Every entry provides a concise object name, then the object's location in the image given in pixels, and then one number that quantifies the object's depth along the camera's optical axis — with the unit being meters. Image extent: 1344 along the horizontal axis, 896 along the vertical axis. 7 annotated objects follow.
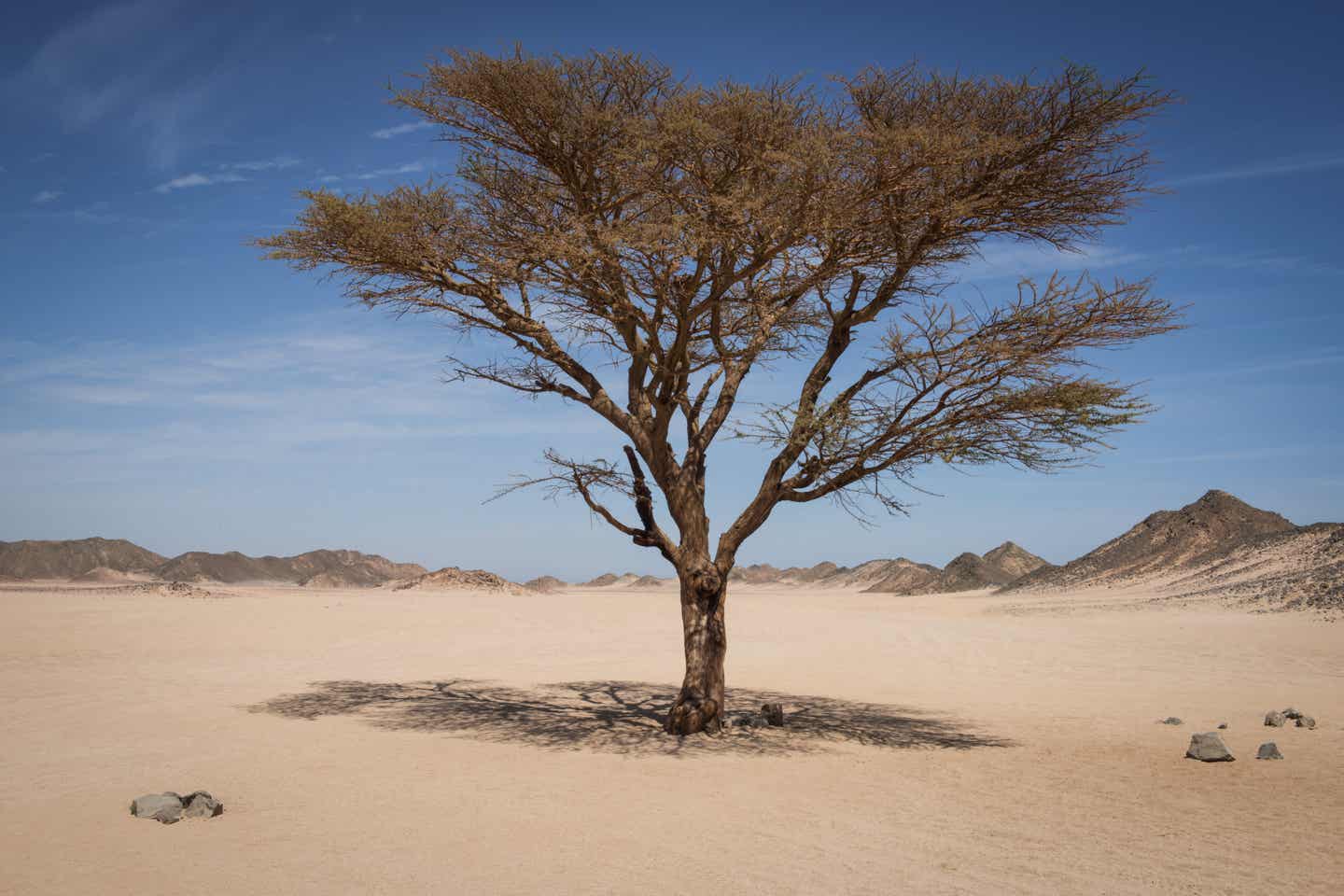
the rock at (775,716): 12.21
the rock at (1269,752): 9.98
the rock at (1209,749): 9.95
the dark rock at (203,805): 7.34
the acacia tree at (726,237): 10.23
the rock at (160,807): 7.18
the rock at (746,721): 12.06
